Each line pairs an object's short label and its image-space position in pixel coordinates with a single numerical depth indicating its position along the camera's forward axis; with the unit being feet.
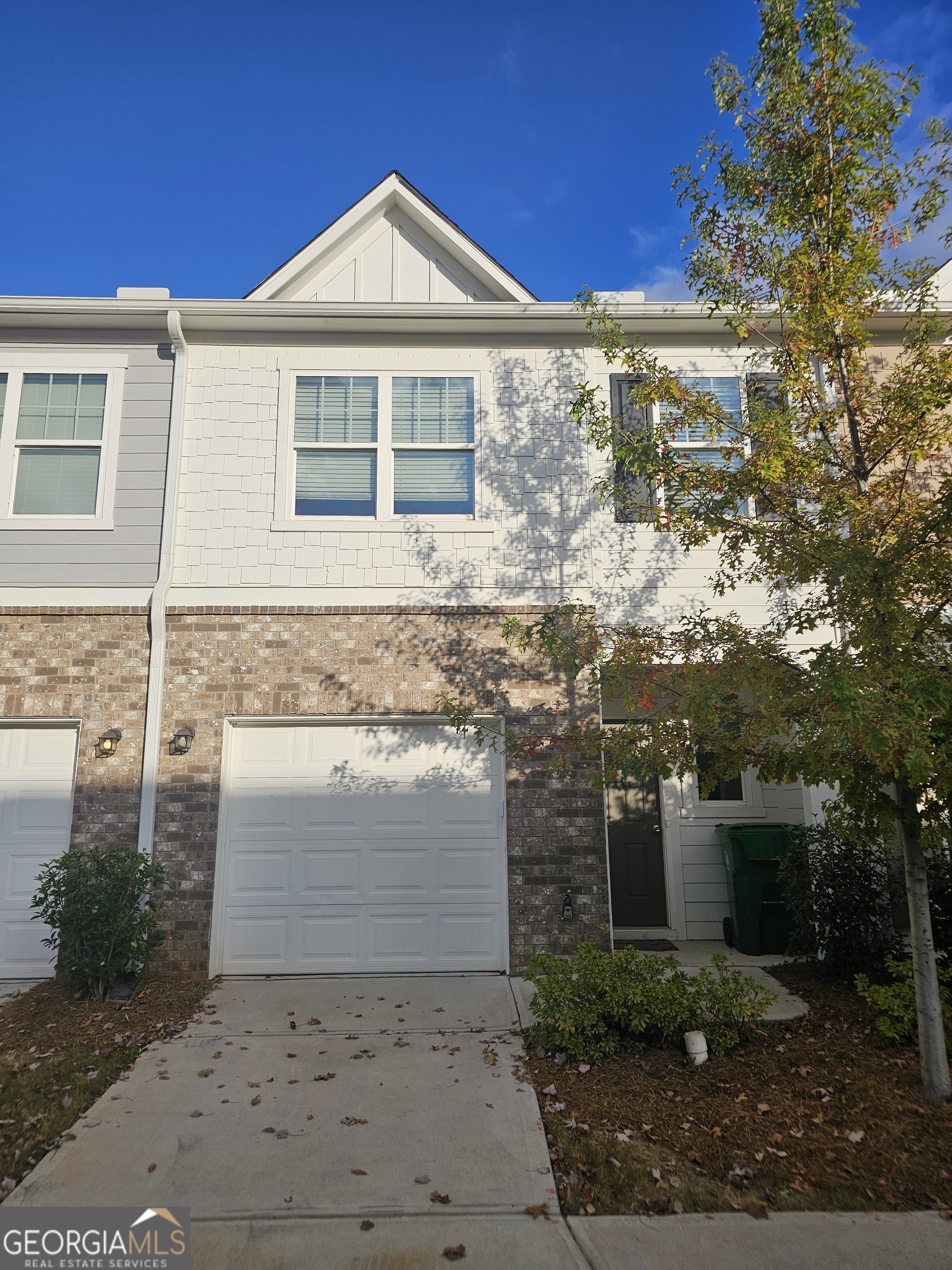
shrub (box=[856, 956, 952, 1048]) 16.07
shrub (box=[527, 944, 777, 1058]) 15.90
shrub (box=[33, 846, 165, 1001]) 19.45
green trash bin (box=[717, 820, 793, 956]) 24.08
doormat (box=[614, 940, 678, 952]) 25.27
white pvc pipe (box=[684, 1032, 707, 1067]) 15.35
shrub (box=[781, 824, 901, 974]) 20.54
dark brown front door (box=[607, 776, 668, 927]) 27.86
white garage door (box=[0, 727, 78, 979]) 22.35
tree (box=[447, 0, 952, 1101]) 13.28
